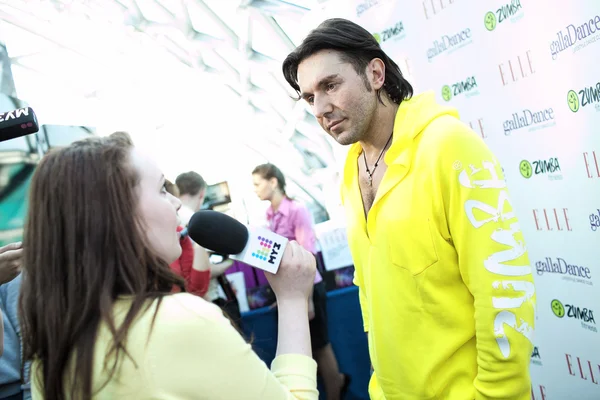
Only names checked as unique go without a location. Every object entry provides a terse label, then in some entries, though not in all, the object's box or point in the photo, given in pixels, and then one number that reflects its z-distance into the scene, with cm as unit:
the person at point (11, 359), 189
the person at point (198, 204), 349
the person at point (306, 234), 396
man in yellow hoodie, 136
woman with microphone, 89
